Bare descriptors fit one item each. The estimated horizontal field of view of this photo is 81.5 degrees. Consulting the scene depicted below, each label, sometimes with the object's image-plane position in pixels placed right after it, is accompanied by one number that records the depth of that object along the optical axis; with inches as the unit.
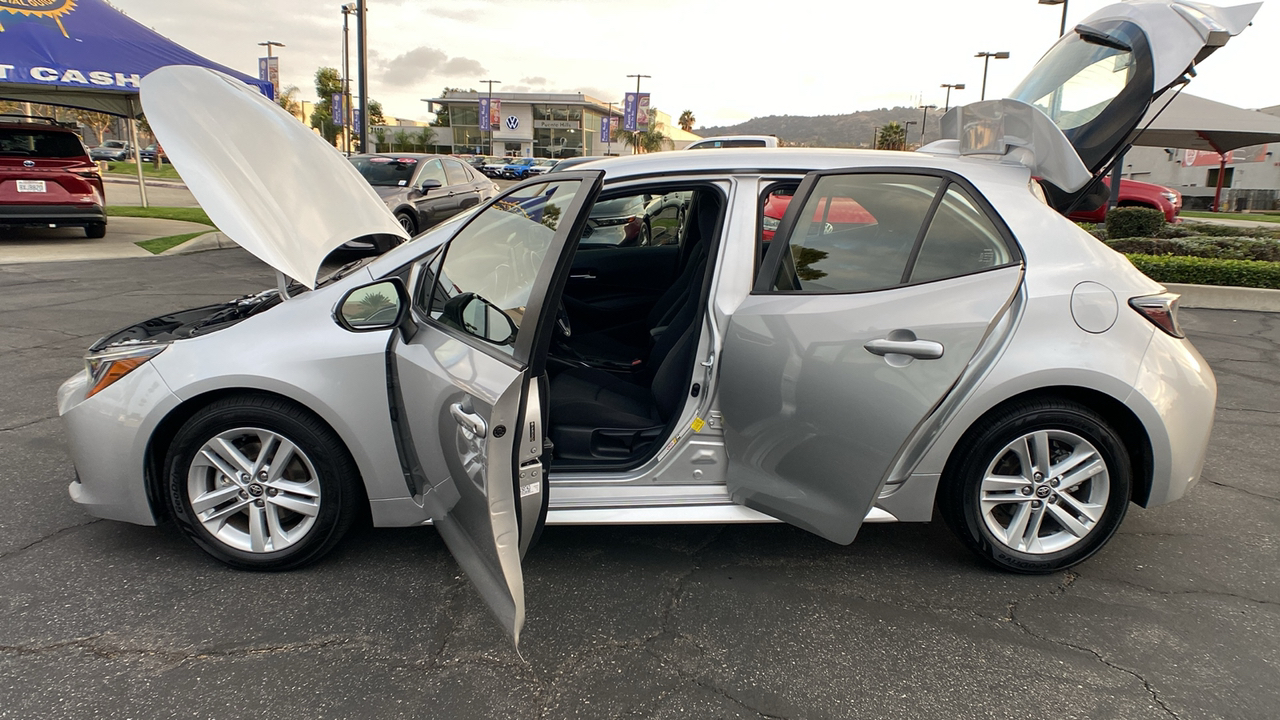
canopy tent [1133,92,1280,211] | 444.1
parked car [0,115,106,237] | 430.6
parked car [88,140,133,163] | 2004.2
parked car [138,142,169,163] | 2151.0
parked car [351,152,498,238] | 432.5
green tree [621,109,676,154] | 3274.1
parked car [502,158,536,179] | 1904.5
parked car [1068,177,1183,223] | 569.0
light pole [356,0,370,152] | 621.6
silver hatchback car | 102.6
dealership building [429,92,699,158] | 3152.1
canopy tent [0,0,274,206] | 449.4
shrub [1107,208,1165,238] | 454.6
